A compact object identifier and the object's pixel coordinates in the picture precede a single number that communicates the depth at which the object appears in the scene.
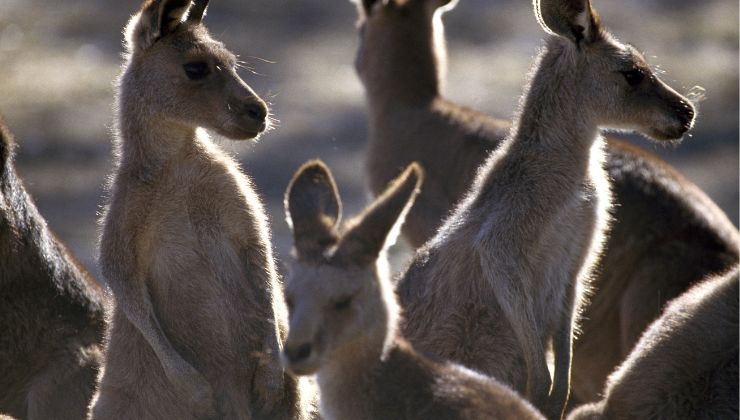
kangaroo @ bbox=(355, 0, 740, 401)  12.05
